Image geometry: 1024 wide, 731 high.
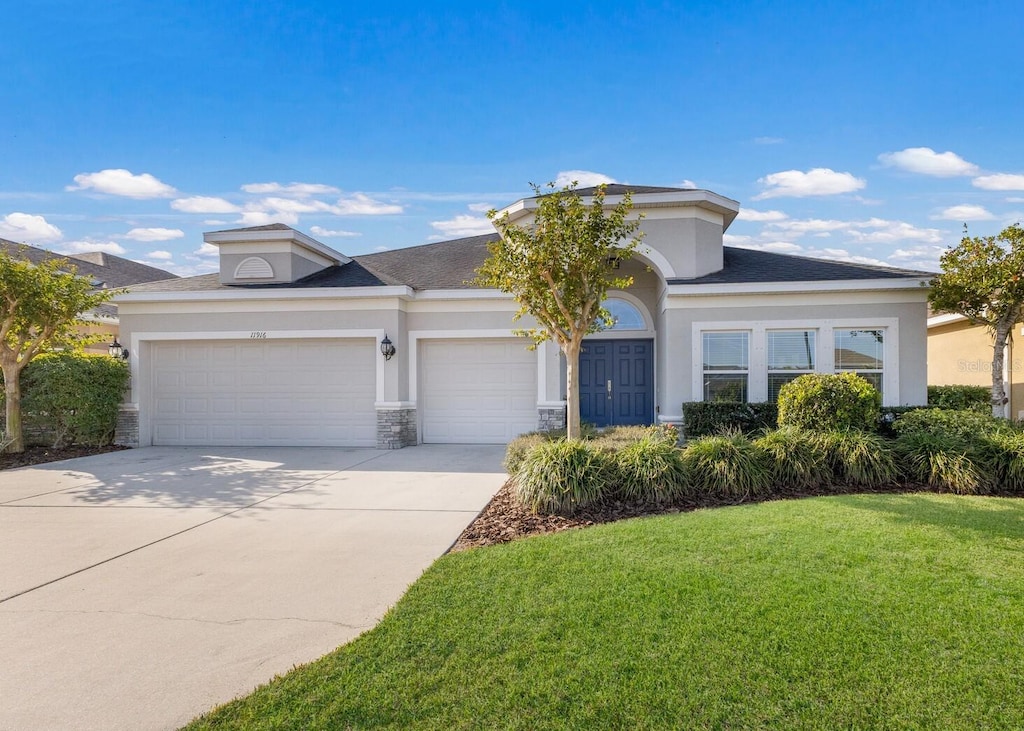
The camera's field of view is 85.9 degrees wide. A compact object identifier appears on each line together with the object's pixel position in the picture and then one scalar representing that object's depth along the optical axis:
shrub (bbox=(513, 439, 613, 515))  5.90
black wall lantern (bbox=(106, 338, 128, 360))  11.74
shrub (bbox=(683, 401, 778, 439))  9.92
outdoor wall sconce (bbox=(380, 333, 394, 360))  11.22
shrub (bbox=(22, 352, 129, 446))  10.77
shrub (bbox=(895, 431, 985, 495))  6.60
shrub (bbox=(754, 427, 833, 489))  6.74
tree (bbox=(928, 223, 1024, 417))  9.08
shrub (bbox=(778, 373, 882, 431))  7.56
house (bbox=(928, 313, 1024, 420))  13.14
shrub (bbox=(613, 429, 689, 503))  6.17
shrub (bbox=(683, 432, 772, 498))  6.46
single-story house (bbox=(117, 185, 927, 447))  10.63
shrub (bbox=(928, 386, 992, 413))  11.41
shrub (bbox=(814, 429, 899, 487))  6.83
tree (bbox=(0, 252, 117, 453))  9.67
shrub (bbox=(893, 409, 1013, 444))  7.37
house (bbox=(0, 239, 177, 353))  14.78
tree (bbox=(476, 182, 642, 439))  7.21
